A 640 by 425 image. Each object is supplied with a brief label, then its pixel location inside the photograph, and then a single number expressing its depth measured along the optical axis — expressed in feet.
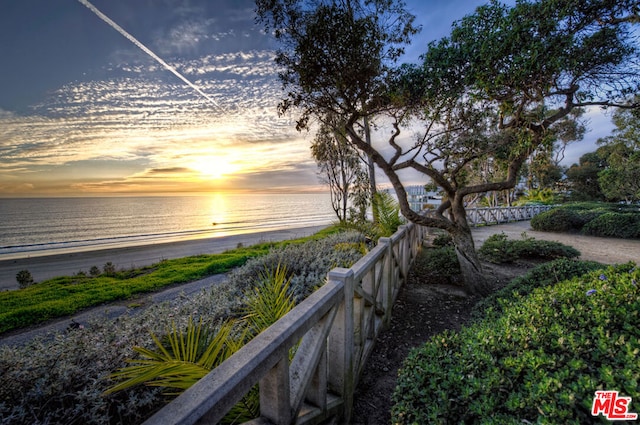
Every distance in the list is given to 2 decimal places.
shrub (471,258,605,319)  12.25
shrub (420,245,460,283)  20.74
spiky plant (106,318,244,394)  4.45
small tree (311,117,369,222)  50.34
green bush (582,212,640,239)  37.55
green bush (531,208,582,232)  43.60
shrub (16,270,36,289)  34.14
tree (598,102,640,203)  57.97
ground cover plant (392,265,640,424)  4.13
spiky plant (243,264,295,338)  7.99
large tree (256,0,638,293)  12.98
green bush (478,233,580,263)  24.71
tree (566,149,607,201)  93.04
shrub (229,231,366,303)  13.28
